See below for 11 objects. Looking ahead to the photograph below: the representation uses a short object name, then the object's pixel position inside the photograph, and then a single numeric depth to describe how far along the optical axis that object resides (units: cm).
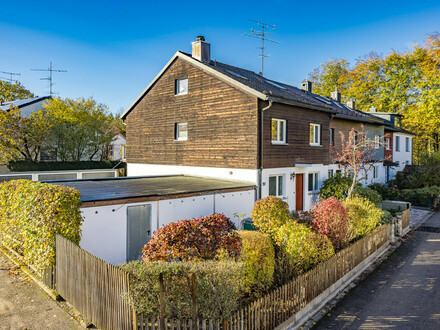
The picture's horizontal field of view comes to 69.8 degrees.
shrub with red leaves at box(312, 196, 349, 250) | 1076
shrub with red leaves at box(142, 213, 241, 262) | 748
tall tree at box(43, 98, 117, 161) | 3256
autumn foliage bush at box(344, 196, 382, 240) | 1176
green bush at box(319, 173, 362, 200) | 1853
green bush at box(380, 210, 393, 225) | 1448
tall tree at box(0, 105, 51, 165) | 2569
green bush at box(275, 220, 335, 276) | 893
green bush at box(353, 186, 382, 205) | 1788
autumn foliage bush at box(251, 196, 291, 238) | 1012
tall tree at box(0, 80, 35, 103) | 4643
